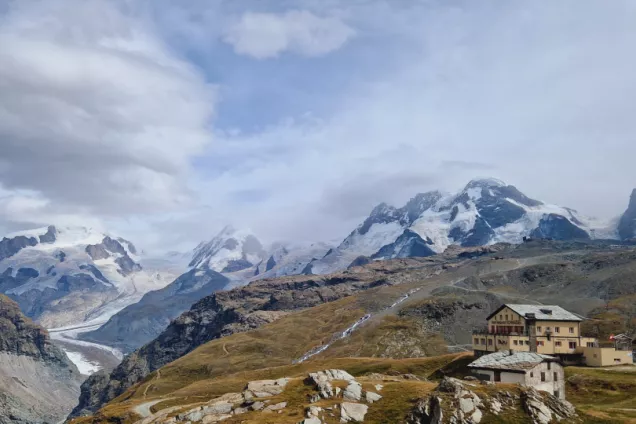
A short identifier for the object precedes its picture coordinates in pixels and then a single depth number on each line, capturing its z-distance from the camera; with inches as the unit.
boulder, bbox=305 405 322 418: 3058.6
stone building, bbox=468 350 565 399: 3356.3
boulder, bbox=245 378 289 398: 3700.8
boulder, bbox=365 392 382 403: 3255.4
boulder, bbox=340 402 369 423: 3056.1
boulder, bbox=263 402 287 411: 3366.1
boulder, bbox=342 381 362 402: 3304.6
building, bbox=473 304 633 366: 5388.8
